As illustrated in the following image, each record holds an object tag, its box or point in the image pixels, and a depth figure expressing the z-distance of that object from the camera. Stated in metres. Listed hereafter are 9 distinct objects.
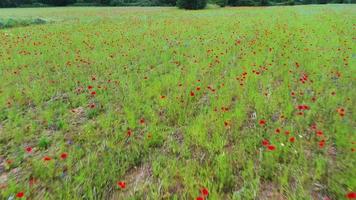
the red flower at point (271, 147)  2.65
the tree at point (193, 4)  34.63
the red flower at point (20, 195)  2.20
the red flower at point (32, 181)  2.52
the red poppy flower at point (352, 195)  2.00
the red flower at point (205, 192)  2.19
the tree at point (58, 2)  57.00
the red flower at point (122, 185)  2.25
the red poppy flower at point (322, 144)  2.73
